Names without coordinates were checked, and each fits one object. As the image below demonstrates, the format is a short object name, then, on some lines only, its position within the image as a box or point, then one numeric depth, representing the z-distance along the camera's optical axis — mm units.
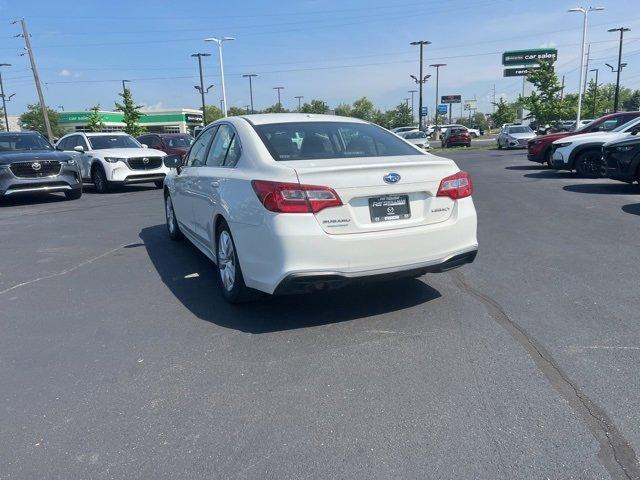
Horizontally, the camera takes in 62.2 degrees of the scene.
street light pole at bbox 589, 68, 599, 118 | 61781
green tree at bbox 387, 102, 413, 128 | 83500
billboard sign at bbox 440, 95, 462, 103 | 100500
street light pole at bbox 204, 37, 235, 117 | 37906
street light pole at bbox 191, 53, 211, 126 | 47938
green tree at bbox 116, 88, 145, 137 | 47250
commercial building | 85375
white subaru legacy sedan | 3803
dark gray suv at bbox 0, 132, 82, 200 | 11734
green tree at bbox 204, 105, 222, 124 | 106562
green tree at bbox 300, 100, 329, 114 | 80400
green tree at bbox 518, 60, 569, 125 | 38719
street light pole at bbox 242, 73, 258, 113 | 64750
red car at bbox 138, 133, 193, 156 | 18219
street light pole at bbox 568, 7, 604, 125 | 33562
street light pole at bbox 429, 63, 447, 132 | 69844
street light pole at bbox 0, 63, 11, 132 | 66238
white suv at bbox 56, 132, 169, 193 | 14164
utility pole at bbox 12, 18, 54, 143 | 34938
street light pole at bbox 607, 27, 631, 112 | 51522
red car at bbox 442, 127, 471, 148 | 41062
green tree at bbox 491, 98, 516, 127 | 75856
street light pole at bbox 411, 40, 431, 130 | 49500
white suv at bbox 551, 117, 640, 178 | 13124
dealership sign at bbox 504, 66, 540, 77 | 87181
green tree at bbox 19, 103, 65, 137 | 86188
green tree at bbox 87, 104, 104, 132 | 48594
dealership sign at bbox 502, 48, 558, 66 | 87750
